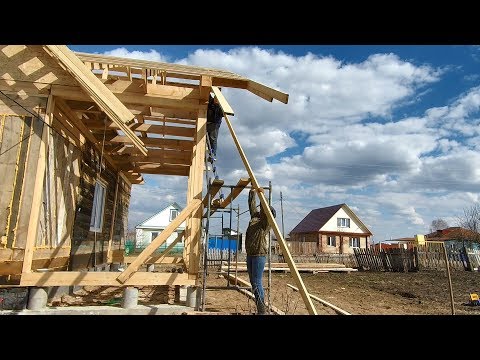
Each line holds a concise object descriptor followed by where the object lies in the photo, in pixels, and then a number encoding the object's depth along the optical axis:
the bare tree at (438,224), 98.87
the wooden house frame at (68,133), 6.18
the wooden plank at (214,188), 7.21
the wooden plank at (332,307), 8.18
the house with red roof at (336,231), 45.50
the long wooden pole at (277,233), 3.73
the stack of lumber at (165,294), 7.97
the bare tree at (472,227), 40.34
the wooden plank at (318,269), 22.48
